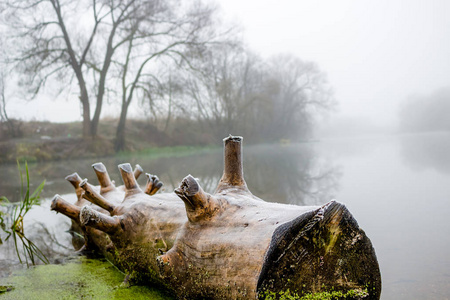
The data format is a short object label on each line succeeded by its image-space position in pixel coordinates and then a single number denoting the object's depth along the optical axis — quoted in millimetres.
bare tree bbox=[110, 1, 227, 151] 15445
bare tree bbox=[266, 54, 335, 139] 29525
